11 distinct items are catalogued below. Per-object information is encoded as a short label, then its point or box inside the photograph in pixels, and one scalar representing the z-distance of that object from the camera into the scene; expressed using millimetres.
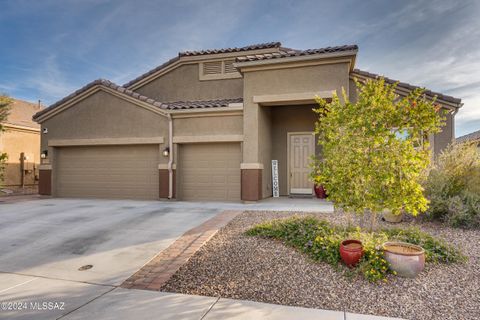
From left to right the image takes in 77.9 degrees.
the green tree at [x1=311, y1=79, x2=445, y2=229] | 4875
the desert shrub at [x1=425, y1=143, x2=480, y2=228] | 6680
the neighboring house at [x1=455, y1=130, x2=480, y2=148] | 24400
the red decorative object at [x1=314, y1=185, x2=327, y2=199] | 11671
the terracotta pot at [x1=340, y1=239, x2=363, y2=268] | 4453
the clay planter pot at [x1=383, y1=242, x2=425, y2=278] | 4230
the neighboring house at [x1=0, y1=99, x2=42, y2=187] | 17312
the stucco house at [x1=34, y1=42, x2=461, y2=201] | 10750
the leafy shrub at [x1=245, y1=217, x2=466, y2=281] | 4406
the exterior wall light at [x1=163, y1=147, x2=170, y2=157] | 11469
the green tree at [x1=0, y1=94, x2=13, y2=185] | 14660
